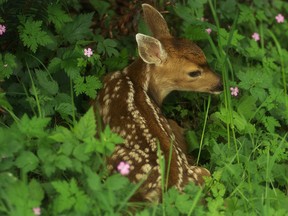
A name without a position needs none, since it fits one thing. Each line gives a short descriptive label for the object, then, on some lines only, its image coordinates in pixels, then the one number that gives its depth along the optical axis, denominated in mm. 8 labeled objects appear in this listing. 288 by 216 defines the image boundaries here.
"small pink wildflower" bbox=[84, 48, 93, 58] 11008
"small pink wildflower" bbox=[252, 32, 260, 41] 13187
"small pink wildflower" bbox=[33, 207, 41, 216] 7693
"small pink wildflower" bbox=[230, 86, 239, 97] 11660
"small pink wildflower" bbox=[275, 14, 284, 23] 13797
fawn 9367
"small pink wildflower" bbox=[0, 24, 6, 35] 10555
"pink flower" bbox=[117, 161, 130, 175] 8469
